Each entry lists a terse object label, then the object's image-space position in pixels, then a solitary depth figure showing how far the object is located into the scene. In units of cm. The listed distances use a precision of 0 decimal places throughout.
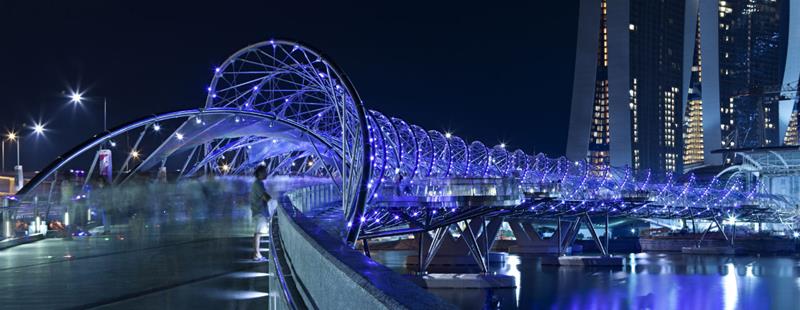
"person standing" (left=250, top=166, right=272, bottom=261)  1640
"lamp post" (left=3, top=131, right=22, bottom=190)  5180
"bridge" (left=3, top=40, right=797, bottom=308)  1984
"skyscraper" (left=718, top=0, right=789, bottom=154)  18100
